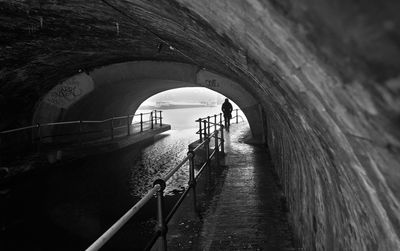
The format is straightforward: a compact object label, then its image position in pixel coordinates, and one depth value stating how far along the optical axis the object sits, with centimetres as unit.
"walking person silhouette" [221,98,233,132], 1600
